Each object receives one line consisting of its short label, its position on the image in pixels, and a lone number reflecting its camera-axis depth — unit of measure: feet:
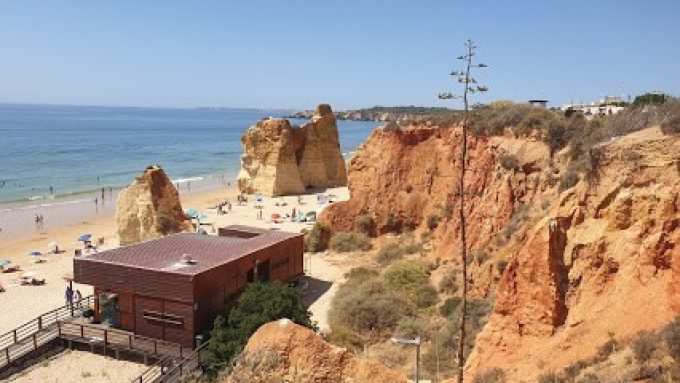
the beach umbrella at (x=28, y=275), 102.94
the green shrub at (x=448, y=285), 76.07
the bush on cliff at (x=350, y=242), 110.32
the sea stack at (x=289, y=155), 191.11
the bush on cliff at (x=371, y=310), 70.18
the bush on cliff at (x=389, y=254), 98.84
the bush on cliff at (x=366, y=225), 113.60
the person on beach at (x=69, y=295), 83.51
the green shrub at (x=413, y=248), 99.04
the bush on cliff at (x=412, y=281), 75.20
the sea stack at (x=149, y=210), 121.70
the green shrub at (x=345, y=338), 64.64
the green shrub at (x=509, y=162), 82.07
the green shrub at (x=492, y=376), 42.36
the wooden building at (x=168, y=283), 67.77
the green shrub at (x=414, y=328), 64.13
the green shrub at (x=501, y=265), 64.86
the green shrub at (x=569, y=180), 56.74
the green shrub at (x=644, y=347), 34.40
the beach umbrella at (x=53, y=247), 128.88
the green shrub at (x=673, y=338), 33.04
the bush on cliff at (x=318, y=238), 114.01
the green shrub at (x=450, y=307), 68.47
